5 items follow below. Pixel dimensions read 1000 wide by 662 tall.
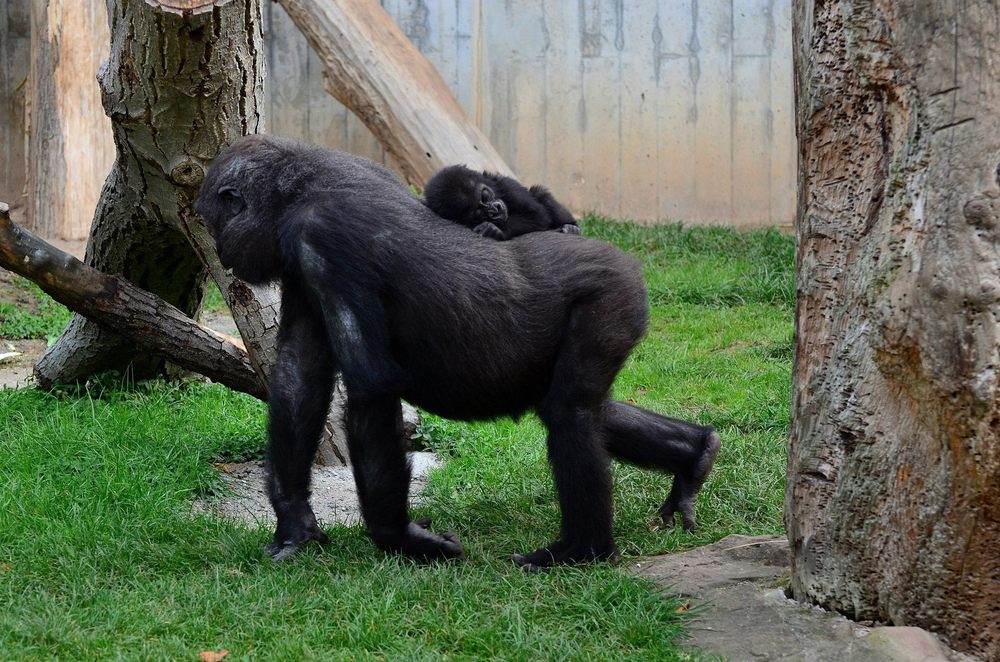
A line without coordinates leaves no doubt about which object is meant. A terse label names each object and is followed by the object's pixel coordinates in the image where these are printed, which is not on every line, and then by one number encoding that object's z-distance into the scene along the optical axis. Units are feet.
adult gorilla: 27.04
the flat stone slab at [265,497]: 33.78
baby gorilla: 30.07
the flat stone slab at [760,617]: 21.52
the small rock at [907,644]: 21.09
